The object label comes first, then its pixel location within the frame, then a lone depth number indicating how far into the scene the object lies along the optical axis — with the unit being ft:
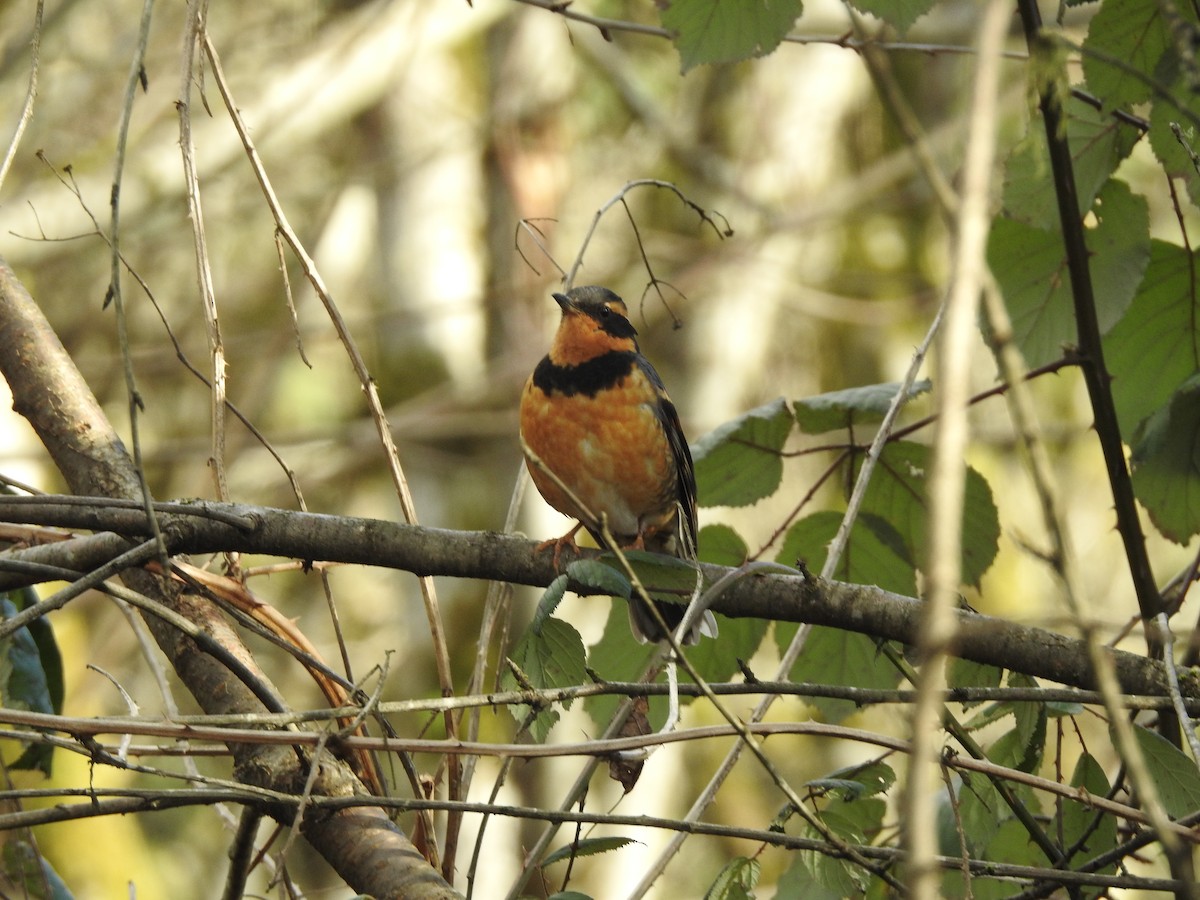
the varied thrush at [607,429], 27.66
